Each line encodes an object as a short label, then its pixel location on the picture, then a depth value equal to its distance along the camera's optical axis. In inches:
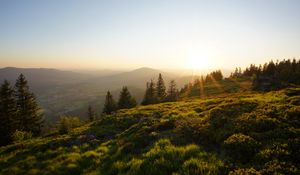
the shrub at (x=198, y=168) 354.9
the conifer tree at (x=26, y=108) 1892.2
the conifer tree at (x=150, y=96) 2711.6
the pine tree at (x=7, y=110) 1637.6
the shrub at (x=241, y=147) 402.9
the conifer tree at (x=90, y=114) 2844.5
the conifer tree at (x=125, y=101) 2728.8
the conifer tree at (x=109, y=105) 2706.7
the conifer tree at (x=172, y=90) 3641.7
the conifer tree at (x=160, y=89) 3285.4
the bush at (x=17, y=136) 1194.7
